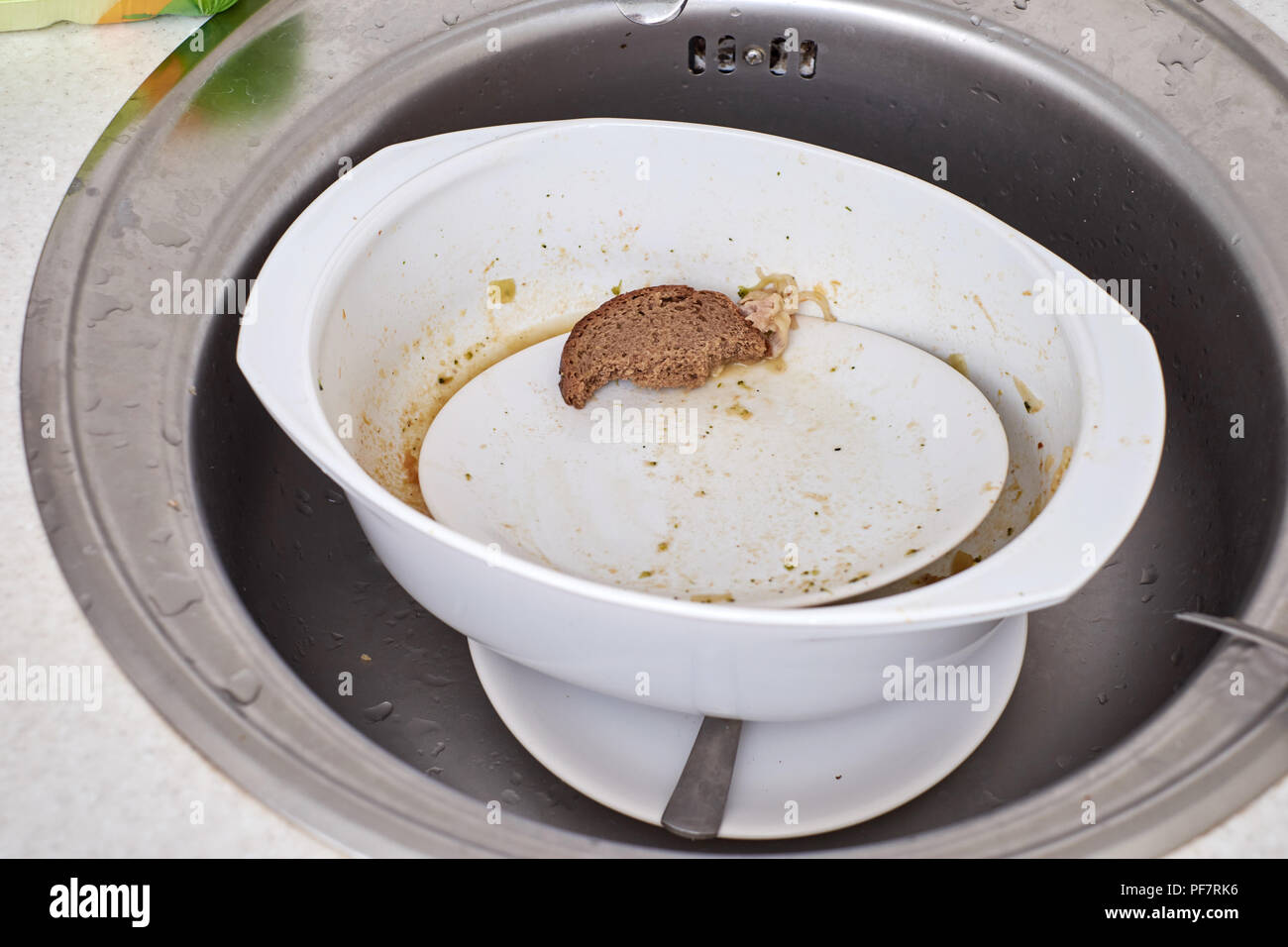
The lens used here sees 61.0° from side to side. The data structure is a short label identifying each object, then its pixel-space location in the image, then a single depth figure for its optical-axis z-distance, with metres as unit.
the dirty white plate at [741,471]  0.80
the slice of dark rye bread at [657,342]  0.90
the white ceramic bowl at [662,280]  0.61
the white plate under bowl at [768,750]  0.74
